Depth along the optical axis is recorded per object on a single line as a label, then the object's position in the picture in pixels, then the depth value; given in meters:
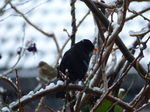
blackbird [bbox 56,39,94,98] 5.00
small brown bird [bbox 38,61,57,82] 5.53
